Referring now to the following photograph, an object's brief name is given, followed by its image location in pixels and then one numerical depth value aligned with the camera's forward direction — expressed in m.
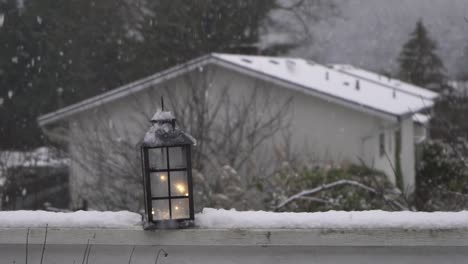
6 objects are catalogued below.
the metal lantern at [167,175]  7.05
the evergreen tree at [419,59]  69.69
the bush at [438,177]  17.39
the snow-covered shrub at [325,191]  18.97
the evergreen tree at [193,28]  48.16
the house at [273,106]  27.80
